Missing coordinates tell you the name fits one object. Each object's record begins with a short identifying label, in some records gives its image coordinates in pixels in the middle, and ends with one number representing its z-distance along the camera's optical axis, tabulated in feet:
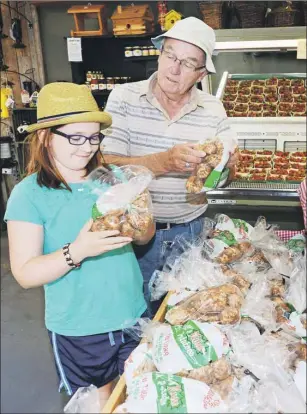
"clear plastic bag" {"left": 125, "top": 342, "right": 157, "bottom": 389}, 3.39
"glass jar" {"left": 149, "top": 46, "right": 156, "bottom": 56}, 7.94
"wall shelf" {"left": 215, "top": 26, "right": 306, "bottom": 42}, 6.61
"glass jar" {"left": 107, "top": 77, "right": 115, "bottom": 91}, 7.61
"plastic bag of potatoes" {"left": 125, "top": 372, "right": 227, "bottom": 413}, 2.92
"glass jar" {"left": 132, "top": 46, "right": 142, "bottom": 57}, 7.82
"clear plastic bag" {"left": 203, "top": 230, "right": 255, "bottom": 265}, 5.16
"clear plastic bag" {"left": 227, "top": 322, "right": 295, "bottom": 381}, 3.29
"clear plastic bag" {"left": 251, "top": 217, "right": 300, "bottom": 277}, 4.79
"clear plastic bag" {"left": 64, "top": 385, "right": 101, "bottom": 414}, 3.23
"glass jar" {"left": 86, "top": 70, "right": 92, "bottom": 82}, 7.73
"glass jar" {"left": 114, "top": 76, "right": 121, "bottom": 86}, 7.84
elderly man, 5.06
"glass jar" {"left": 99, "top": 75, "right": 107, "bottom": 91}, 7.78
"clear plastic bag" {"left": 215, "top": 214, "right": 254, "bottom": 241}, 5.70
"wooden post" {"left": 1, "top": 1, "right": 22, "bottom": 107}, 6.48
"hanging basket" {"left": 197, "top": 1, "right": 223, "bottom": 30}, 6.65
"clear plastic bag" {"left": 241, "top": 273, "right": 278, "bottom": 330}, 3.85
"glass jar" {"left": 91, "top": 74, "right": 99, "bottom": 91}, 7.65
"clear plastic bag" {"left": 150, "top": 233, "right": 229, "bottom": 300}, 4.57
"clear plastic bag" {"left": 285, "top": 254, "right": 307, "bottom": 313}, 3.42
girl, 3.93
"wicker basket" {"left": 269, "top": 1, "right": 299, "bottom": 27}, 6.72
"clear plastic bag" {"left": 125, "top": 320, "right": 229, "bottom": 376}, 3.29
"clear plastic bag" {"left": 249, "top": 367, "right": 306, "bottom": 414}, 2.96
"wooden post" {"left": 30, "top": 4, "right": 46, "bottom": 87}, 6.56
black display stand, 7.51
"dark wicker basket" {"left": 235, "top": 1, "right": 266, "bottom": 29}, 6.72
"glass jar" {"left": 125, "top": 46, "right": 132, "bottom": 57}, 7.90
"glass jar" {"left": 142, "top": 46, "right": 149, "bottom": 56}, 7.81
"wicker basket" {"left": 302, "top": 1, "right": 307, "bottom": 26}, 6.65
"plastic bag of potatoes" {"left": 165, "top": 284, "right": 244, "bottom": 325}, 3.79
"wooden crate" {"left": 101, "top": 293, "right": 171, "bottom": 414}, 3.12
